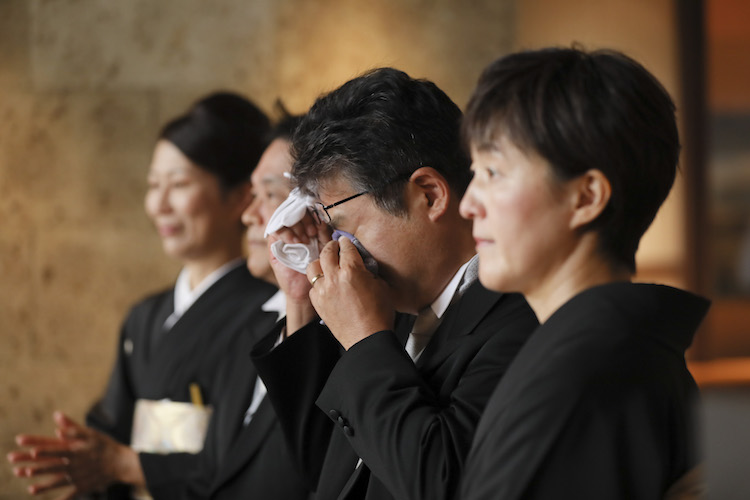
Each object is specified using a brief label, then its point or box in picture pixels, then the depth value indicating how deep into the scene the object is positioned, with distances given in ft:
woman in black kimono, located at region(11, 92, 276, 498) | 11.51
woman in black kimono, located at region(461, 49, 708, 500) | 6.67
